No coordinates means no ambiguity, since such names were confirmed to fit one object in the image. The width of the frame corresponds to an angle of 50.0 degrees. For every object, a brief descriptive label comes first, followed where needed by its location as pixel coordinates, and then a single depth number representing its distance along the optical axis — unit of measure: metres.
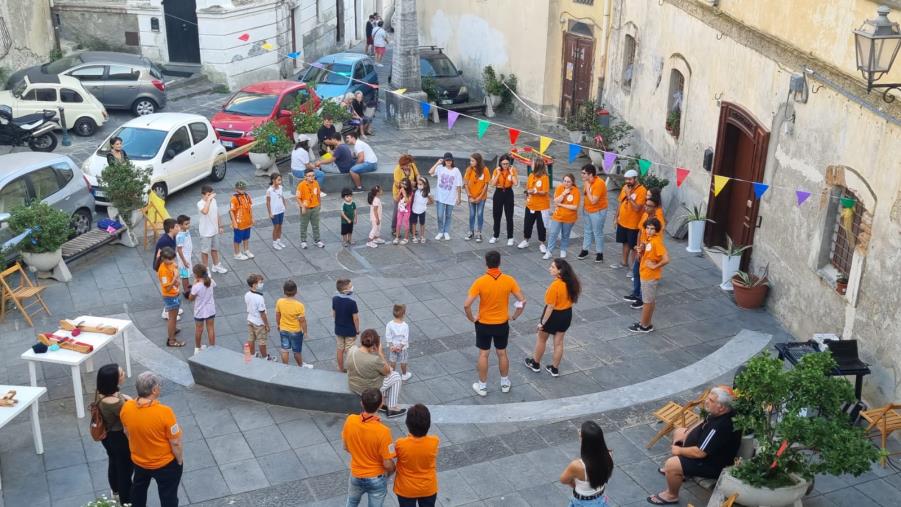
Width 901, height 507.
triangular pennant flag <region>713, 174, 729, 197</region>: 13.41
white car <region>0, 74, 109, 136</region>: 21.80
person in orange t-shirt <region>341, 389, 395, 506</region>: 7.64
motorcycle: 20.16
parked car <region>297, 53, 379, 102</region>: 24.56
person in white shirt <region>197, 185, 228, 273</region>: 14.05
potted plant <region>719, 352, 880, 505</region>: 7.96
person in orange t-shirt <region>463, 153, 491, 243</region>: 15.57
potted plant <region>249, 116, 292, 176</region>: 18.95
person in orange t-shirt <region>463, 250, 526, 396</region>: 10.56
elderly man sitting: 8.91
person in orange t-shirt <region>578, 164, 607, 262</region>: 14.76
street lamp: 9.69
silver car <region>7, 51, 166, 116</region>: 23.80
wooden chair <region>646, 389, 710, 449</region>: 9.95
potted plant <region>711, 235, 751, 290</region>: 14.23
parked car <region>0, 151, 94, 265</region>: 14.84
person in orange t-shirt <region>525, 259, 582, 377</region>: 10.84
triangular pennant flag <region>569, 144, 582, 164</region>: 16.55
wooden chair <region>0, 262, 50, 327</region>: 12.84
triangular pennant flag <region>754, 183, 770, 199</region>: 12.74
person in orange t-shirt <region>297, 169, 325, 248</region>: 15.09
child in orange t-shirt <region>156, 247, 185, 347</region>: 11.85
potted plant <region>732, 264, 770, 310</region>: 13.59
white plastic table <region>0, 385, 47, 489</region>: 9.26
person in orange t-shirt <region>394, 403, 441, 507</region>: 7.57
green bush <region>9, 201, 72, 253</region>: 13.77
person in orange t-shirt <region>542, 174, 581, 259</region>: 14.66
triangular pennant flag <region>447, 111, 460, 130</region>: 19.20
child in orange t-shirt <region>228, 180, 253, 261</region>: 14.46
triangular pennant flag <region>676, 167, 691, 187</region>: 14.45
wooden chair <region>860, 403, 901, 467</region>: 9.71
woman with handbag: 8.15
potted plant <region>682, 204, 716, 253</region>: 15.70
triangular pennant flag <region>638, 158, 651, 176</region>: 15.01
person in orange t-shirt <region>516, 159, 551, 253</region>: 15.09
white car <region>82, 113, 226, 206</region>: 17.41
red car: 20.47
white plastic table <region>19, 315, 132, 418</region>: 10.34
